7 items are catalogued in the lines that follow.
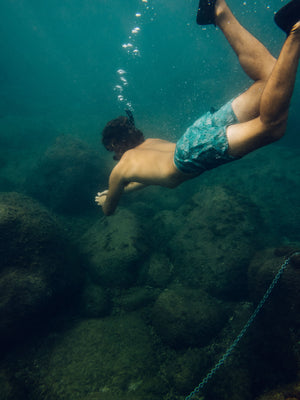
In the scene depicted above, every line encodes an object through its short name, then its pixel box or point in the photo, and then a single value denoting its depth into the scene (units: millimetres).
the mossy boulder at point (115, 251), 5070
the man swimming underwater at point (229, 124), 1760
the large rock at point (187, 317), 3730
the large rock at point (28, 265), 3812
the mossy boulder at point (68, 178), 8328
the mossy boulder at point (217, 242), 4859
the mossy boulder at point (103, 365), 2918
